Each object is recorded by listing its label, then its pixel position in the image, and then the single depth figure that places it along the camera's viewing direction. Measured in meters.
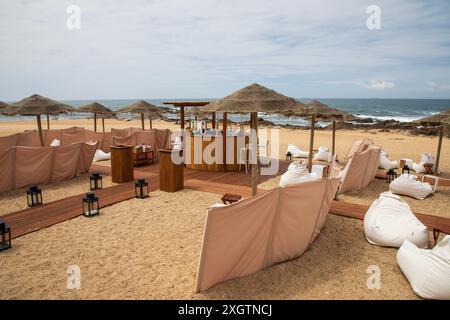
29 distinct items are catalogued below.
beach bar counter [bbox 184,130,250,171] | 11.95
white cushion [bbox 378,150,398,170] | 12.70
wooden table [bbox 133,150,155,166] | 12.98
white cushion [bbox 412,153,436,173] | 12.60
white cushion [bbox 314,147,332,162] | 14.98
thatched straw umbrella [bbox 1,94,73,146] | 12.77
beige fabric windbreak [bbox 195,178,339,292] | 4.07
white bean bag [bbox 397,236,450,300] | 4.21
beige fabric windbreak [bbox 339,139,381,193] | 8.98
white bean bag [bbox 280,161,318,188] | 7.63
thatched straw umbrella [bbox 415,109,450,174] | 10.51
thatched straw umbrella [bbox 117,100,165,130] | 16.41
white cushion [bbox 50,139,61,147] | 14.18
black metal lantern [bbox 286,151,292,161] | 15.05
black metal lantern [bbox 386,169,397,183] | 10.79
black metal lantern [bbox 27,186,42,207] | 7.80
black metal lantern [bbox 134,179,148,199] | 8.66
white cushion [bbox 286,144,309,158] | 15.86
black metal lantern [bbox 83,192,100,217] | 7.11
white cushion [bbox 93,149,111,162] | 14.04
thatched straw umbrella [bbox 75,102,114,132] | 17.22
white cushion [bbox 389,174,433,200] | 9.00
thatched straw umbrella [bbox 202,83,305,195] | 6.65
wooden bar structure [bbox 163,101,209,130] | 11.96
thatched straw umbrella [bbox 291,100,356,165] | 10.89
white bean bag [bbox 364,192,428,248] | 5.62
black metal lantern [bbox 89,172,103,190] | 9.35
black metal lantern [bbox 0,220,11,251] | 5.47
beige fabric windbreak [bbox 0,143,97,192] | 9.05
